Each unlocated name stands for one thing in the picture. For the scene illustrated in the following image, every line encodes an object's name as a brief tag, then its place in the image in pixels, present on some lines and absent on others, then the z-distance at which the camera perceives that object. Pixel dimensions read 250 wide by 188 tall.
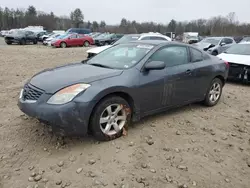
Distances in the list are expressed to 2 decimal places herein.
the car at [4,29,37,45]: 19.30
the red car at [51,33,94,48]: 17.52
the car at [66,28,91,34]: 25.50
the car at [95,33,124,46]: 20.73
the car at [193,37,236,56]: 10.93
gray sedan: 2.52
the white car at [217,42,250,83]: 6.15
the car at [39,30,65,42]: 23.44
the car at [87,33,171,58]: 8.28
